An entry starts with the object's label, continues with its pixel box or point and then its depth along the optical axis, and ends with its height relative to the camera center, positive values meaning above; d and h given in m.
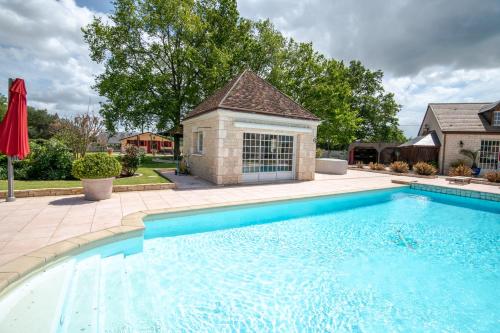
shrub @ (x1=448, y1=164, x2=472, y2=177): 17.83 -0.58
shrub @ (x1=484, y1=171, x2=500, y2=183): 15.63 -0.83
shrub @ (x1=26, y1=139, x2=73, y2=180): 10.75 -0.54
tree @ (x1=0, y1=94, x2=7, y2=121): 42.28 +8.15
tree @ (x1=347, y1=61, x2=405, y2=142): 40.97 +9.60
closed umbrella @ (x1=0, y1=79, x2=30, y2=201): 7.19 +0.65
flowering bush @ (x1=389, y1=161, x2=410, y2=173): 19.53 -0.49
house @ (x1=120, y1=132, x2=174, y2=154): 62.05 +3.12
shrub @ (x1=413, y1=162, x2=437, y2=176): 17.84 -0.57
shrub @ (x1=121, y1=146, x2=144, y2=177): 12.81 -0.39
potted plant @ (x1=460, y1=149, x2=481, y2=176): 19.35 +0.68
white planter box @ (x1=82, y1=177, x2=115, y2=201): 8.10 -1.23
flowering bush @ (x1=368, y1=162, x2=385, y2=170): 21.58 -0.56
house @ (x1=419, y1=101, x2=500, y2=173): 19.41 +2.55
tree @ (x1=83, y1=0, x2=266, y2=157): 23.97 +10.11
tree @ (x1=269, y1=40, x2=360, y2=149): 26.55 +7.97
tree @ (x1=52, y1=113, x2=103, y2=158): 16.62 +1.32
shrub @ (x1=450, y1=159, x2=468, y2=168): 19.75 +0.01
